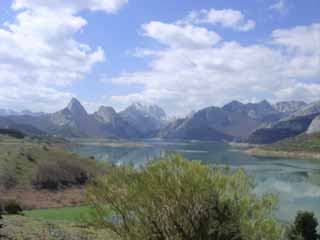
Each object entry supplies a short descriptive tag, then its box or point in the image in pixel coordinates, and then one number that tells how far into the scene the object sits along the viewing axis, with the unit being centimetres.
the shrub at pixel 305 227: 3181
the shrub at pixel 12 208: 4819
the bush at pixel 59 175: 9038
